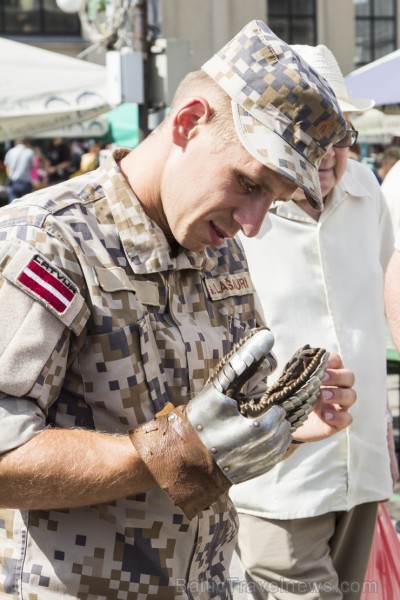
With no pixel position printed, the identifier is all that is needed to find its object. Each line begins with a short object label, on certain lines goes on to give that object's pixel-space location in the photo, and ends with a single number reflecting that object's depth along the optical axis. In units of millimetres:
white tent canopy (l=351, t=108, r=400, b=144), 11906
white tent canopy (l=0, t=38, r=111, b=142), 7316
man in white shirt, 3445
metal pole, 9203
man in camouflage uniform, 1827
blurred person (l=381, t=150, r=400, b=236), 4055
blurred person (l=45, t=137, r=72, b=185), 19547
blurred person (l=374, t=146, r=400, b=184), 10555
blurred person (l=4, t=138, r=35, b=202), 17812
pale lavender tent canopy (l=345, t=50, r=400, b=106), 8459
